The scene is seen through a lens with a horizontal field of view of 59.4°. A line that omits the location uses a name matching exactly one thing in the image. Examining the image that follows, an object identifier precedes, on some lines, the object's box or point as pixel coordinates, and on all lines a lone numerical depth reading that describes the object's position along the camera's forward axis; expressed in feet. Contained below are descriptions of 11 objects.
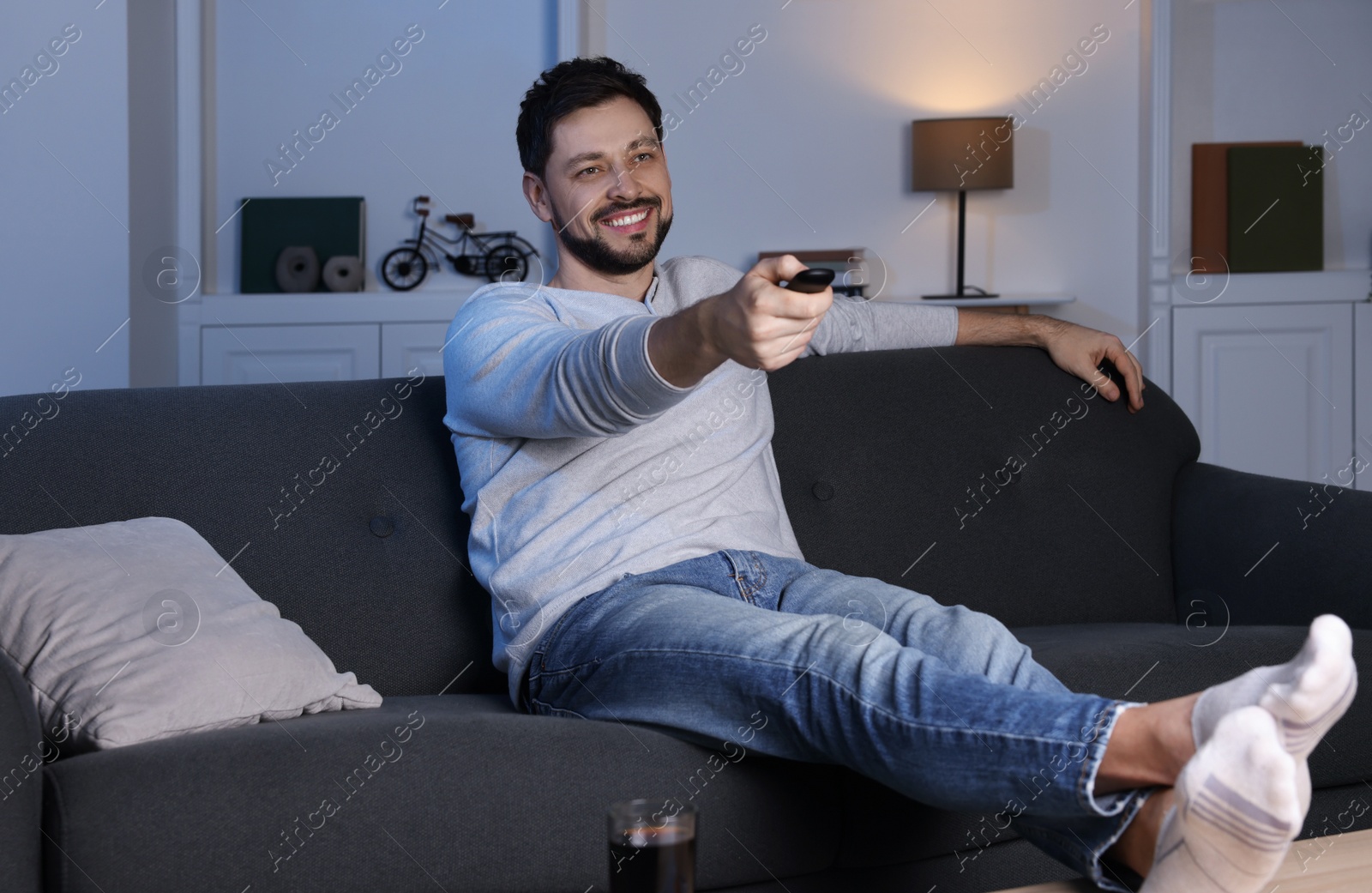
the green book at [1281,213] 14.24
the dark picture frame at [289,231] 14.08
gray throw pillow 4.28
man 2.95
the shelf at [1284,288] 14.21
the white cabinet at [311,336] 13.73
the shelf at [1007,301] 14.20
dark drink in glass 2.85
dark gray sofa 3.84
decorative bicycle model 14.47
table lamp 13.88
